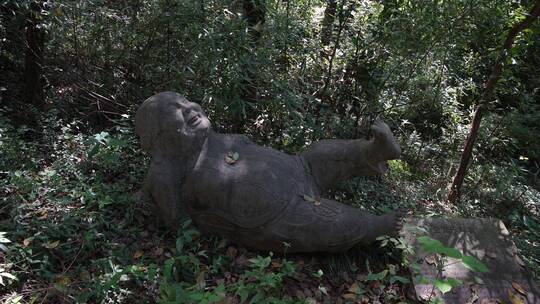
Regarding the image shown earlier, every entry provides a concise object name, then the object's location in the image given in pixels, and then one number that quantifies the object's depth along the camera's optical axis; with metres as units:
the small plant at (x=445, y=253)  2.08
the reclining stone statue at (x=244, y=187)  3.04
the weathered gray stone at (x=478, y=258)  2.90
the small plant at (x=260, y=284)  2.54
